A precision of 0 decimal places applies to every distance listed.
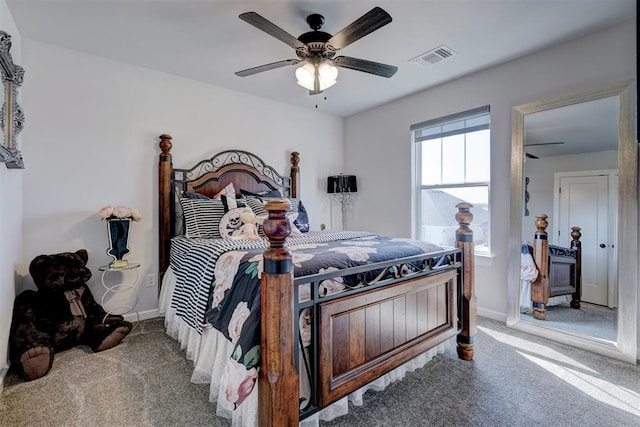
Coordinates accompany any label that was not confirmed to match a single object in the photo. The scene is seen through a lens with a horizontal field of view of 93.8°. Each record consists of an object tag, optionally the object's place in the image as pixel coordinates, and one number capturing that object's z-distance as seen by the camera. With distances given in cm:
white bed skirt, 144
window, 322
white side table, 281
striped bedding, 195
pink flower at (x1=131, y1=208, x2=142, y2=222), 270
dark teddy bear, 205
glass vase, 261
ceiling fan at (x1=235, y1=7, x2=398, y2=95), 177
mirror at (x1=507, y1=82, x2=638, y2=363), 224
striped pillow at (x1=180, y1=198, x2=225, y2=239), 278
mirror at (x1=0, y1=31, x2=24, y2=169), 185
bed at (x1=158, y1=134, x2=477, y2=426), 122
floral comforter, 127
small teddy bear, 259
